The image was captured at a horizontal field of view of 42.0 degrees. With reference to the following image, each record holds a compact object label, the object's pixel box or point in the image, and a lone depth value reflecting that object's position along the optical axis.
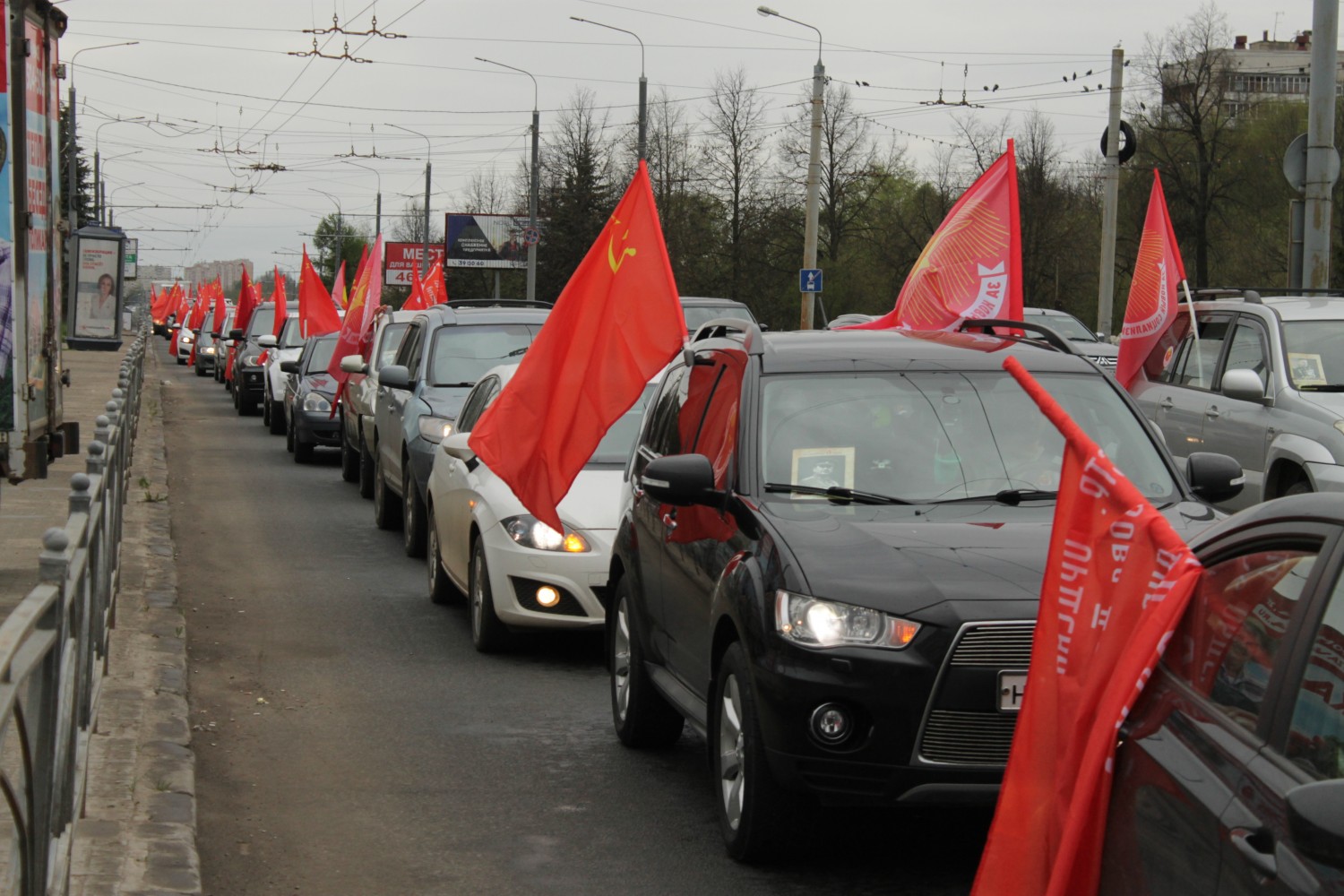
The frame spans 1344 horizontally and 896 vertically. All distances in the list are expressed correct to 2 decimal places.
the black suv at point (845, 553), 4.95
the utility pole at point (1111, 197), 34.28
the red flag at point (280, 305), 31.42
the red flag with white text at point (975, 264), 11.22
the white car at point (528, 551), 8.76
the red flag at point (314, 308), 23.98
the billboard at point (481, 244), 85.06
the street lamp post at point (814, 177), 37.41
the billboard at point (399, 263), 92.31
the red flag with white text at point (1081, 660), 3.30
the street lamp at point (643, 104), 37.28
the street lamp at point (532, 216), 46.56
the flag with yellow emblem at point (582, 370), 8.04
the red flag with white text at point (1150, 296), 13.16
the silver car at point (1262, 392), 10.78
